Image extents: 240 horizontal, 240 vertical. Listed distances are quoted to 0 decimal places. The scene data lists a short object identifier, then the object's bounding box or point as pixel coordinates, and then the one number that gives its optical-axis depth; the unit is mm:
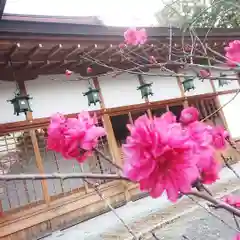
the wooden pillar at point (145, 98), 8320
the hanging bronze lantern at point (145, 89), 8086
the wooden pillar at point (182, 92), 9109
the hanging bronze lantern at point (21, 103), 5965
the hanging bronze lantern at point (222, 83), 9928
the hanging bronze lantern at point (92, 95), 7082
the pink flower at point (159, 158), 662
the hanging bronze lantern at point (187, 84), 8828
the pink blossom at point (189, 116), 1000
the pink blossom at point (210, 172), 767
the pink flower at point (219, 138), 1313
